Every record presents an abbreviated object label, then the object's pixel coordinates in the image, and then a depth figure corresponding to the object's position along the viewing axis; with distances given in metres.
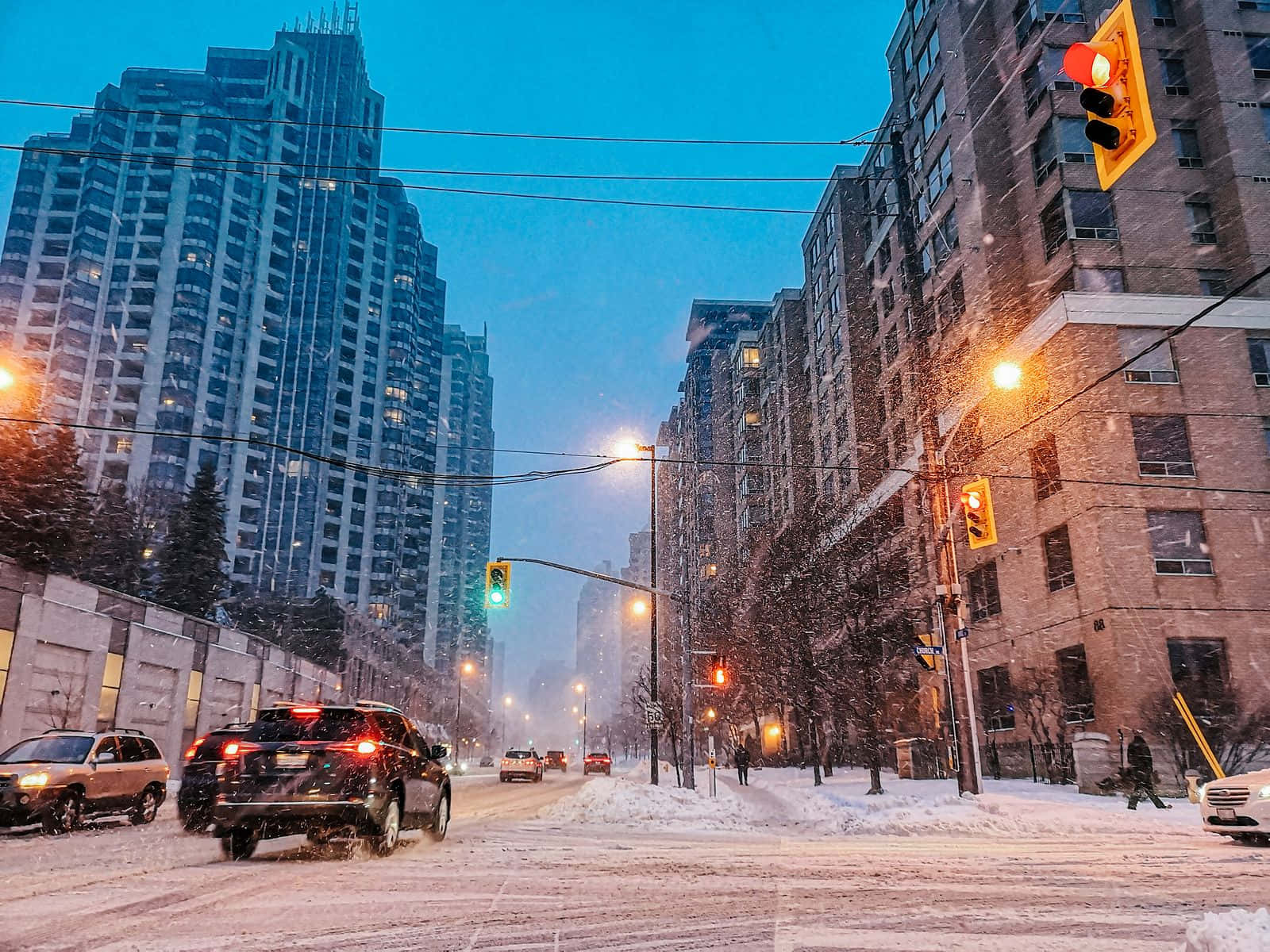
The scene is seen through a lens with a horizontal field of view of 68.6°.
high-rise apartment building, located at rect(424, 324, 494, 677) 178.12
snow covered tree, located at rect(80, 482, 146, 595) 50.88
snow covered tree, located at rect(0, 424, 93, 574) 29.62
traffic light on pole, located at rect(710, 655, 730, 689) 25.78
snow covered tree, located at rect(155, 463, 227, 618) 53.16
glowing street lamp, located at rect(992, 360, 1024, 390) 17.56
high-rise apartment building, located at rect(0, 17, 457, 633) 104.12
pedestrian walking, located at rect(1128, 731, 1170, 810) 19.34
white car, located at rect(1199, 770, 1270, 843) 12.38
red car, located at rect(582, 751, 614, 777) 65.00
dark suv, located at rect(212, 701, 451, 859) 9.84
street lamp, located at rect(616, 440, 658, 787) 27.78
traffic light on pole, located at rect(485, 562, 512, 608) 22.88
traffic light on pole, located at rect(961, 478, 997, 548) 18.14
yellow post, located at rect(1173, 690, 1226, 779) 21.89
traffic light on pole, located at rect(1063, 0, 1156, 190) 7.59
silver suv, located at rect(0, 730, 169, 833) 13.98
